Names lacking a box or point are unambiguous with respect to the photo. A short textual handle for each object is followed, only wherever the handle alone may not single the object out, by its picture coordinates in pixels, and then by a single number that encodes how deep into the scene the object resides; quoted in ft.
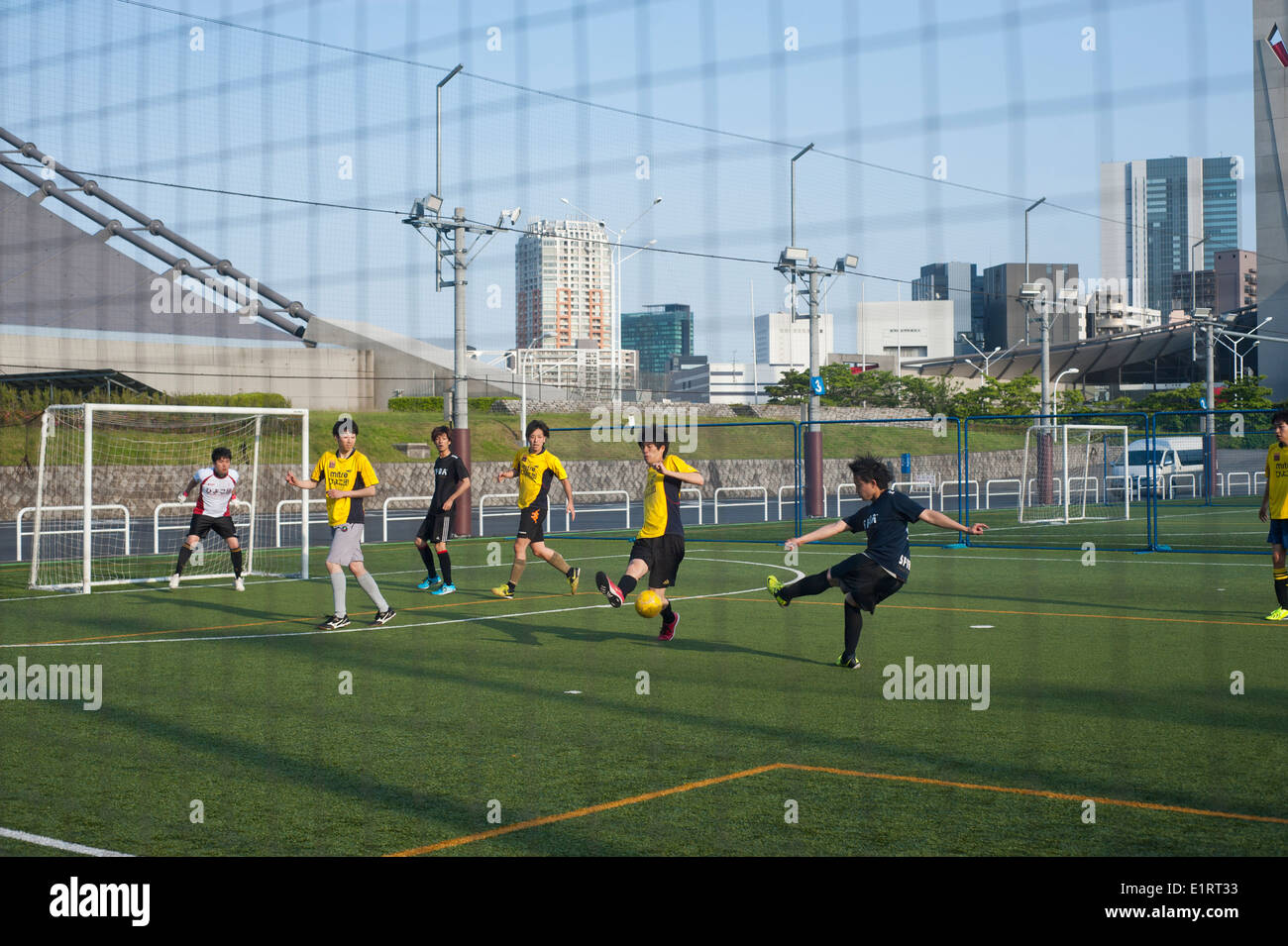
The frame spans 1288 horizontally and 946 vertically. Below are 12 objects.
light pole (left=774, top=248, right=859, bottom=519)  103.71
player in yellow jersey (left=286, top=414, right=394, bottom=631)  38.81
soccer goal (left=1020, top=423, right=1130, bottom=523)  105.29
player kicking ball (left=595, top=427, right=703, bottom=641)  35.01
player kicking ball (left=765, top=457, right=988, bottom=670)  30.37
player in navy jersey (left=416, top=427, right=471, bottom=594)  49.55
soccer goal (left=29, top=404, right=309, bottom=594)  66.85
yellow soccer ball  33.99
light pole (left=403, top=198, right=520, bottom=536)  82.23
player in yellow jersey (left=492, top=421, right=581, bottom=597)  46.26
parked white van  136.56
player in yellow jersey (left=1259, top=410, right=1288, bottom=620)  39.04
